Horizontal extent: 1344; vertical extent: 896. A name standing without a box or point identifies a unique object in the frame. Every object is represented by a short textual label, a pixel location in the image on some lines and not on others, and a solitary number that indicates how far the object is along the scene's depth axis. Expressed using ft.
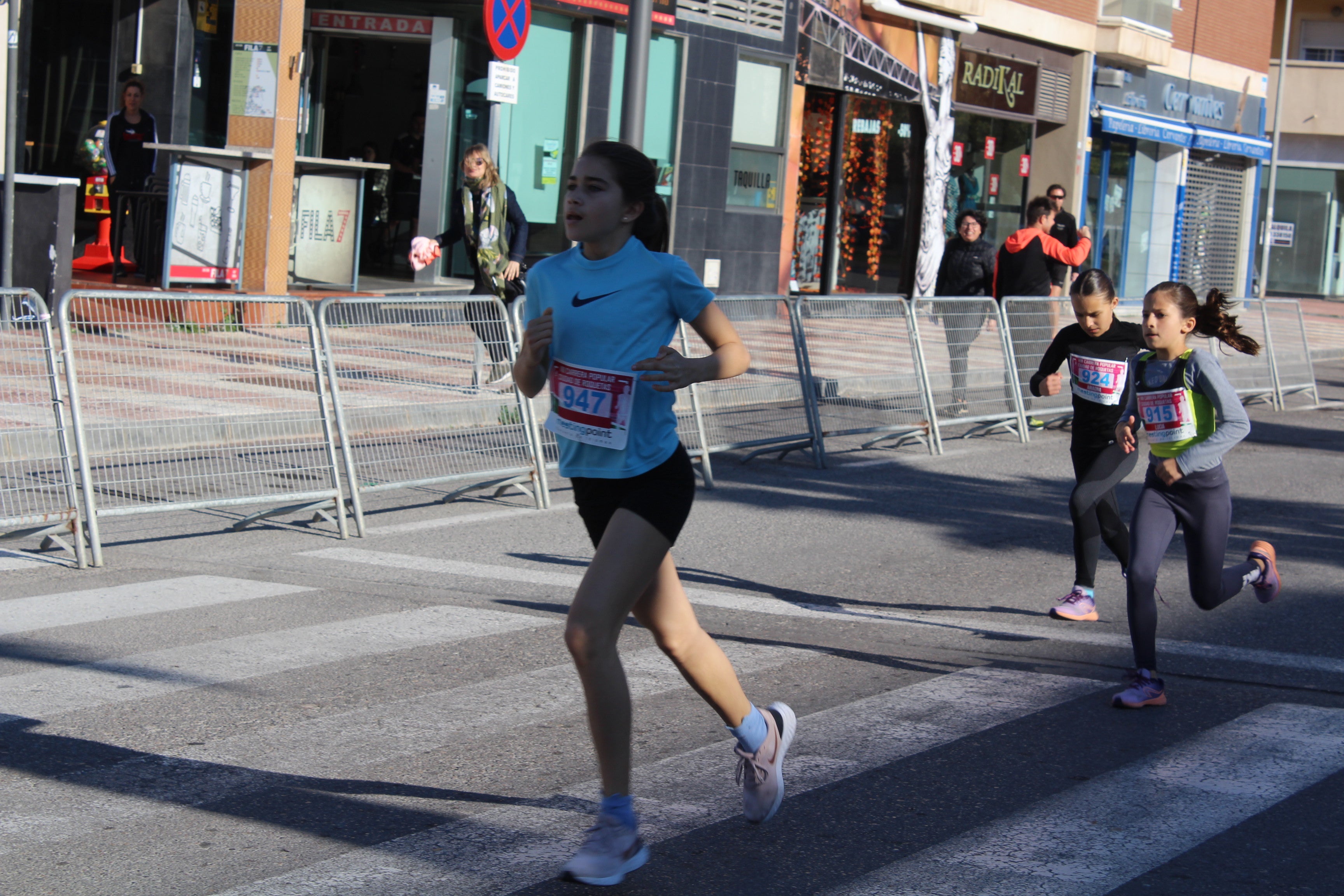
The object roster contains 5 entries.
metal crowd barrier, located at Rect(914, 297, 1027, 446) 42.04
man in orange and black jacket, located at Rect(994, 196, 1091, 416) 44.83
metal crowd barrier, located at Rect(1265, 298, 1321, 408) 58.44
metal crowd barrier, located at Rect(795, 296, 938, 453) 38.27
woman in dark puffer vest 46.70
